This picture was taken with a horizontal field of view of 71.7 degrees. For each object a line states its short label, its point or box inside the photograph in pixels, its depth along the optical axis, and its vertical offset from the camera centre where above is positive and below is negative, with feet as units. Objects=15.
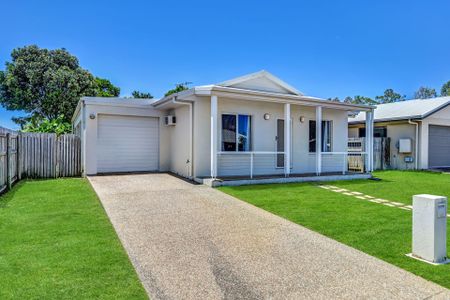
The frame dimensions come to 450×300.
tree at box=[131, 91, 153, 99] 134.32 +22.91
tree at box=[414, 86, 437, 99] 186.50 +34.38
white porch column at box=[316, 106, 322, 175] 40.70 +1.36
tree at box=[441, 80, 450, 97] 174.09 +34.24
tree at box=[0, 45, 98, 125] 83.10 +16.66
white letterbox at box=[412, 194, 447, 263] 14.19 -3.74
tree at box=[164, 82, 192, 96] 120.22 +23.61
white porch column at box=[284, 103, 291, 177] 37.27 +0.98
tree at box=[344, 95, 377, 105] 179.83 +28.45
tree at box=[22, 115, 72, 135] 55.08 +3.61
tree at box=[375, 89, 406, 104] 197.47 +33.42
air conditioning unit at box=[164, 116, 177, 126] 42.45 +3.75
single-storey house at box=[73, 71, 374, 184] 36.63 +1.92
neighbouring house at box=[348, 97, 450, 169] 59.11 +3.01
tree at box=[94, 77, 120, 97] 108.70 +21.76
